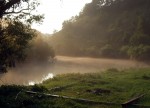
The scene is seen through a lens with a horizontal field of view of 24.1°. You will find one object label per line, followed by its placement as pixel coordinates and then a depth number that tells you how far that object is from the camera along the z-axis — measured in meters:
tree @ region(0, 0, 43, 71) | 21.05
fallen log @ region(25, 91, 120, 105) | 14.44
